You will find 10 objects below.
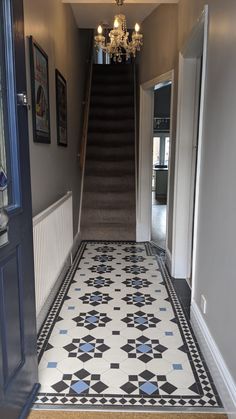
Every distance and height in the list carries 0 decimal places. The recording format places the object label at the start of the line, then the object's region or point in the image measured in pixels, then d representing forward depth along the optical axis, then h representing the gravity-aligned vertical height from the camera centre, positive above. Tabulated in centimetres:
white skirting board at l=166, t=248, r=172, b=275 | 352 -113
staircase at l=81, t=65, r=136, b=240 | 486 -4
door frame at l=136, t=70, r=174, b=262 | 438 -11
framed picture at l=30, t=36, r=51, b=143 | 220 +45
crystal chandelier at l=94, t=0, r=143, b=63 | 352 +129
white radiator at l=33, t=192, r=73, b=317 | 222 -69
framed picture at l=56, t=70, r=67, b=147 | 310 +47
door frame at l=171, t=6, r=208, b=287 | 303 -2
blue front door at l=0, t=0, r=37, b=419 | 132 -29
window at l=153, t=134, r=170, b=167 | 1084 +23
